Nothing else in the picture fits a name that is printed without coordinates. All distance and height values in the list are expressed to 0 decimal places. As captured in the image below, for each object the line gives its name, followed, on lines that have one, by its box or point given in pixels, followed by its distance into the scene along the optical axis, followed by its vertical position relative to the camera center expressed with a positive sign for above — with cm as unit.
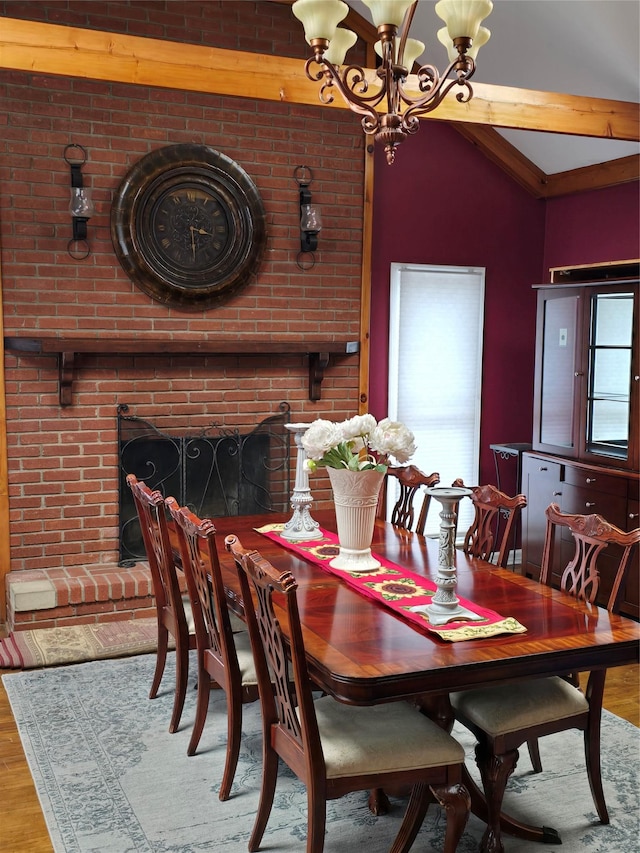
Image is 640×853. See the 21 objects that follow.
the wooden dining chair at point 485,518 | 345 -59
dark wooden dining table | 230 -75
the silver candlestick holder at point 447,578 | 255 -60
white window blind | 597 +3
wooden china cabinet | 496 -22
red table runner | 257 -72
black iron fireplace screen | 513 -60
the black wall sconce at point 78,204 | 468 +82
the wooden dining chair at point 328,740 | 235 -102
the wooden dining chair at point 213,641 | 295 -96
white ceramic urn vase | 307 -51
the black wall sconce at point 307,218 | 527 +86
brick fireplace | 475 +30
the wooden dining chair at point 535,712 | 266 -103
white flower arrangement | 304 -25
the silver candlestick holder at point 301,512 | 364 -59
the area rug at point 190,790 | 281 -145
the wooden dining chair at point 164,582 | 343 -87
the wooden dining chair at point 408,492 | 398 -57
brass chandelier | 280 +104
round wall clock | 492 +78
